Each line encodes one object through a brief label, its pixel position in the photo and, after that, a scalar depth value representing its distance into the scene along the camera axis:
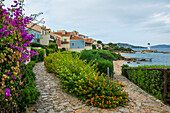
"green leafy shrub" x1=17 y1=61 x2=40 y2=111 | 3.09
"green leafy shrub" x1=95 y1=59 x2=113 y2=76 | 9.06
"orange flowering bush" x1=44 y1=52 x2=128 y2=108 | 4.05
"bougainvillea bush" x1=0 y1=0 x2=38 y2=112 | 2.17
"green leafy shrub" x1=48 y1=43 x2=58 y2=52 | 26.53
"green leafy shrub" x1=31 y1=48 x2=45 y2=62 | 14.35
